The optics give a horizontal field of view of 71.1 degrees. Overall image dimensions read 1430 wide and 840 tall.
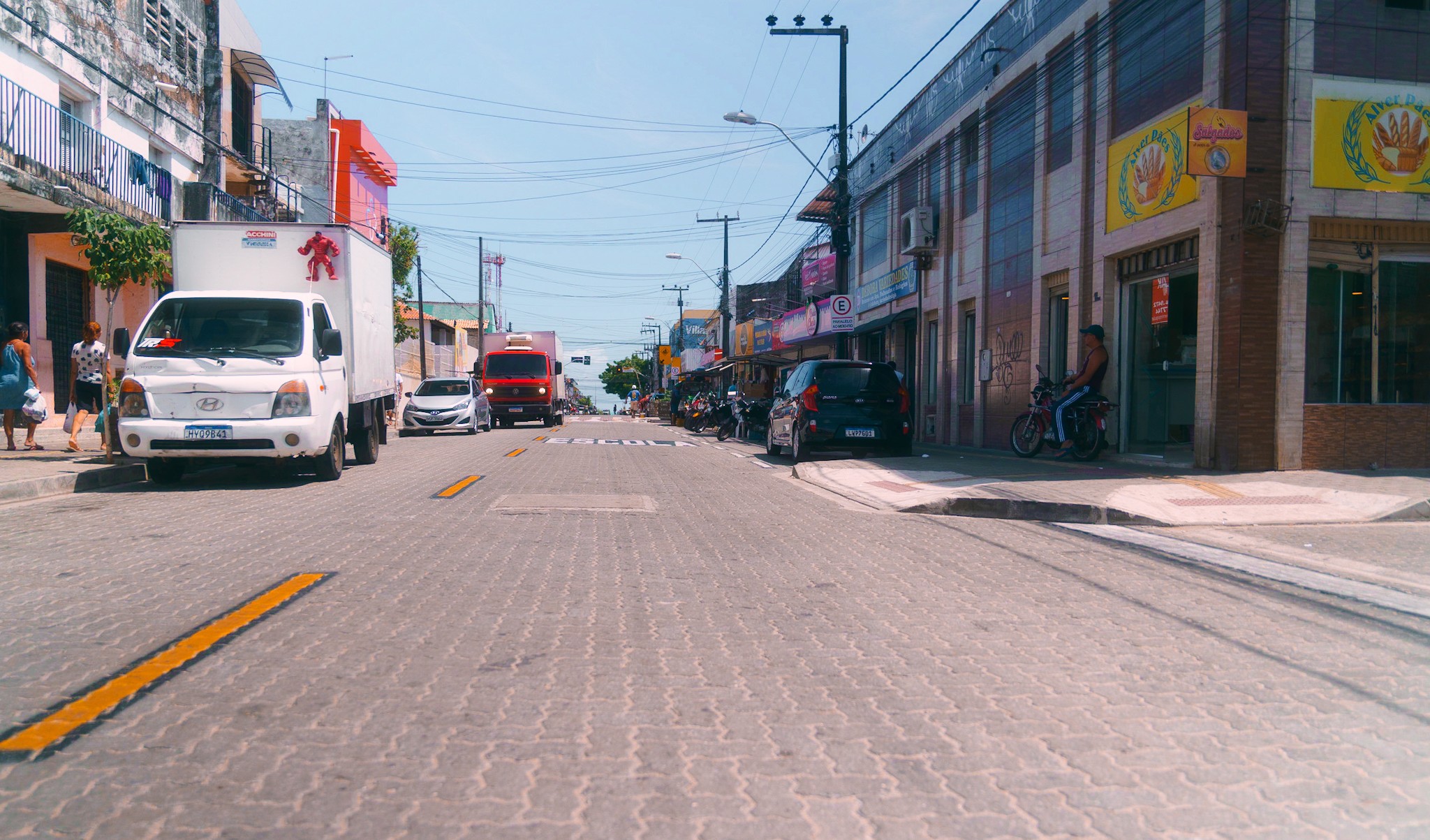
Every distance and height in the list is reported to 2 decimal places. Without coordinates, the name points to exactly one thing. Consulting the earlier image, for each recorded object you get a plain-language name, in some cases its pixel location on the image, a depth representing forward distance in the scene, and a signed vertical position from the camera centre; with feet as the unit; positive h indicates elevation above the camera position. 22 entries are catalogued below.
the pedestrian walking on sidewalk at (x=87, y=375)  46.32 +0.98
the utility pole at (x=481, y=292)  145.11 +19.84
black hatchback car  50.93 -0.63
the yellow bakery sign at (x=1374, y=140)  40.50 +10.50
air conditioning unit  79.77 +13.31
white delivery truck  34.30 +1.60
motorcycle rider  48.73 +0.76
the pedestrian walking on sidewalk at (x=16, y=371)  44.14 +1.07
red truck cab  110.11 +1.43
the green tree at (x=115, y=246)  43.06 +6.44
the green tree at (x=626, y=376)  469.00 +10.12
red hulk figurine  42.96 +6.20
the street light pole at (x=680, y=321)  284.41 +21.76
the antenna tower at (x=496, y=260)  265.95 +37.11
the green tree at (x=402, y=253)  118.52 +17.11
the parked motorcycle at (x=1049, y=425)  48.78 -1.43
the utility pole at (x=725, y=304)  160.32 +15.03
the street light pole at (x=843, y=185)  76.79 +16.31
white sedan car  88.94 -1.04
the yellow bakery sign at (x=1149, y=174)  45.06 +10.74
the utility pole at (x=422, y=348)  137.00 +7.19
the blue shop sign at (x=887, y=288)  85.46 +10.03
